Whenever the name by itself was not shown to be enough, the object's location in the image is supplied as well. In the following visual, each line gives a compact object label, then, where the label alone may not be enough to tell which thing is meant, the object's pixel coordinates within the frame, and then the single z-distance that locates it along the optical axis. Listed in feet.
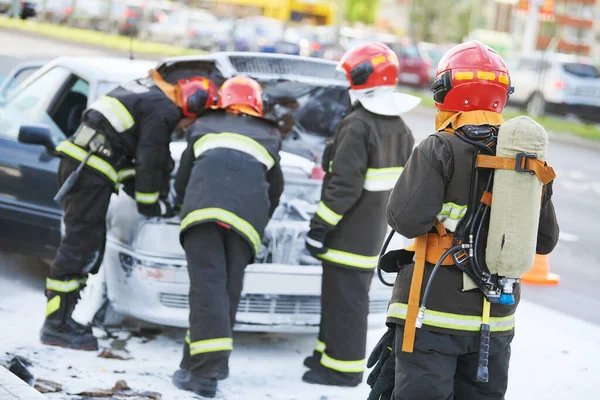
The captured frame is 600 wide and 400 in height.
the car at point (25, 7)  131.34
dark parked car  41.24
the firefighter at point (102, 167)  36.04
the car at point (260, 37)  197.47
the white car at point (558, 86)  155.94
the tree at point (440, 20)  379.55
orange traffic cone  53.21
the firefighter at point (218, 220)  32.45
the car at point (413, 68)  195.72
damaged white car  35.81
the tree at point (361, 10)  389.80
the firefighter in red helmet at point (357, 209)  33.68
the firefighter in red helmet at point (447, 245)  22.85
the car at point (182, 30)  215.10
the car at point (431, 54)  202.37
